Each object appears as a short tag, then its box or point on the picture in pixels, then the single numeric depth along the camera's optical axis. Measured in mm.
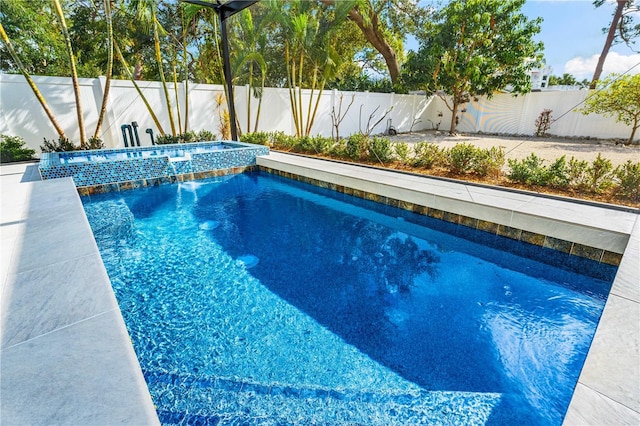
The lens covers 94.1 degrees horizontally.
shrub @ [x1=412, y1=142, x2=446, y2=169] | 6078
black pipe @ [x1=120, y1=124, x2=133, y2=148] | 8156
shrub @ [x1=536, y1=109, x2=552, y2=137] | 12490
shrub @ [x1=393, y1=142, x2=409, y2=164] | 6555
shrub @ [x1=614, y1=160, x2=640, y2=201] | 3988
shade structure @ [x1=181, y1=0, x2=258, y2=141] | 7402
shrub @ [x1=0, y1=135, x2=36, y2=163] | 6816
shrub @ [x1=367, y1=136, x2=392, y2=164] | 6797
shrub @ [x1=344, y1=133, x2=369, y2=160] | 7102
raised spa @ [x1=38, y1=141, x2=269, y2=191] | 5652
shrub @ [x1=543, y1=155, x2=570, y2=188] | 4543
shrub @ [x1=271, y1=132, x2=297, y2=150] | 9049
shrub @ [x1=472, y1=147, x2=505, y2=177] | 5318
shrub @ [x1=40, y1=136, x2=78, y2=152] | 7301
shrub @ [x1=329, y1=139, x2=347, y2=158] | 7511
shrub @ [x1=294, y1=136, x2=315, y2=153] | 8366
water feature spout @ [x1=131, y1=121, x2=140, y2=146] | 8156
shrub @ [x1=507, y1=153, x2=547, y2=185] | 4691
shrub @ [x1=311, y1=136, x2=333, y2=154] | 8055
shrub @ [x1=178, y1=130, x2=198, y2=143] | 9130
